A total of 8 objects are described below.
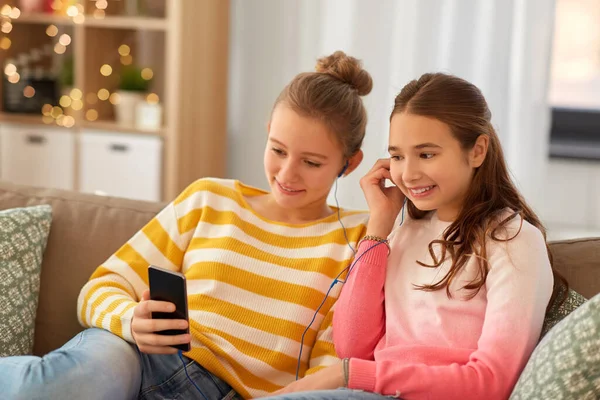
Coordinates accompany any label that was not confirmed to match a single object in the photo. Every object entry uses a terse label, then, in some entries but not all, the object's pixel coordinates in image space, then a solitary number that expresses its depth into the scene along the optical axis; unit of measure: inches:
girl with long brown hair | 74.0
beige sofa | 89.3
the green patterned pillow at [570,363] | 69.5
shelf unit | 148.3
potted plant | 155.3
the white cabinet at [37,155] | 155.9
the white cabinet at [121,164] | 150.9
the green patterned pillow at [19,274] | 84.2
